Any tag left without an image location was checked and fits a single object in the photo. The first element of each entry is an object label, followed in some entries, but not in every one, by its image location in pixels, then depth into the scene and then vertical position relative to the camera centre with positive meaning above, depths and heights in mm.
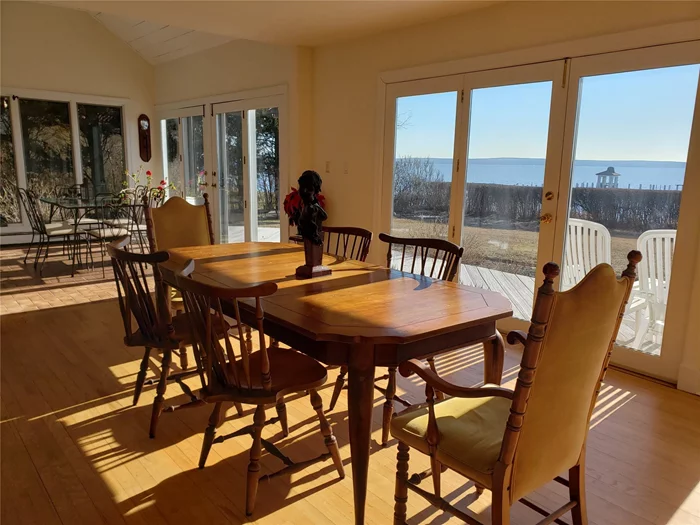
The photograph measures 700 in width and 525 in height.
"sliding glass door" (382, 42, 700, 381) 2928 +87
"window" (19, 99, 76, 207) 7184 +441
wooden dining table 1595 -453
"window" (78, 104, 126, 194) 7633 +468
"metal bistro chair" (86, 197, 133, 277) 5582 -560
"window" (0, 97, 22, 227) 6992 +22
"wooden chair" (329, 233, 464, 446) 2303 -434
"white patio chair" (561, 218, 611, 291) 3250 -398
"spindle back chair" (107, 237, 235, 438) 2221 -668
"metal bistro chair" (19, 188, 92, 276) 5484 -573
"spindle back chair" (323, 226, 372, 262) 2939 -306
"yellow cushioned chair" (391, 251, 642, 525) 1228 -637
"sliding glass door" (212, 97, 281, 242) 5734 +134
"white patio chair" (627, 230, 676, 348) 2992 -576
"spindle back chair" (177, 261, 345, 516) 1659 -727
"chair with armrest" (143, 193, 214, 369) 3271 -305
